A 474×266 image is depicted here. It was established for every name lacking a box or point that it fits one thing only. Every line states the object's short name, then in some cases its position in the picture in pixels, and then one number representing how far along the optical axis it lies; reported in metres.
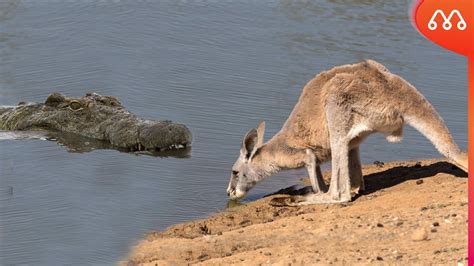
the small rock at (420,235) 14.52
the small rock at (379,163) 21.45
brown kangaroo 18.45
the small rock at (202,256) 15.65
